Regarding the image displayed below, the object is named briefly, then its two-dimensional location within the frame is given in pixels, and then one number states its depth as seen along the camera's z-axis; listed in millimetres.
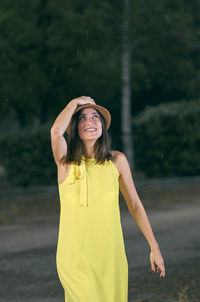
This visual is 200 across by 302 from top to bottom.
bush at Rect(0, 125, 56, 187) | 17984
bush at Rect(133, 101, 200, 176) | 20516
